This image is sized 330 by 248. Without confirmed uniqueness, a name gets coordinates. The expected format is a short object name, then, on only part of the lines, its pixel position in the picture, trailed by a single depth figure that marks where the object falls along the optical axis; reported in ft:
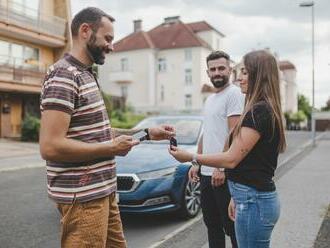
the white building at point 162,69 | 165.24
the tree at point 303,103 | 337.11
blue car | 20.59
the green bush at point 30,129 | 85.97
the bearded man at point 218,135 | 14.06
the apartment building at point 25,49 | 86.89
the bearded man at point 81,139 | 7.98
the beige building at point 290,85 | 293.64
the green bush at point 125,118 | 109.60
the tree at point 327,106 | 254.37
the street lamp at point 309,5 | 91.59
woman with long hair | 9.46
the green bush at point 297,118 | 222.48
